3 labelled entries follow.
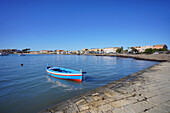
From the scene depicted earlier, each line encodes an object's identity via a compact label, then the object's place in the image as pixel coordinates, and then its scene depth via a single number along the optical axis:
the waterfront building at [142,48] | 116.01
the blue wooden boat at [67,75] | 11.21
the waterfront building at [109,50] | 147.38
